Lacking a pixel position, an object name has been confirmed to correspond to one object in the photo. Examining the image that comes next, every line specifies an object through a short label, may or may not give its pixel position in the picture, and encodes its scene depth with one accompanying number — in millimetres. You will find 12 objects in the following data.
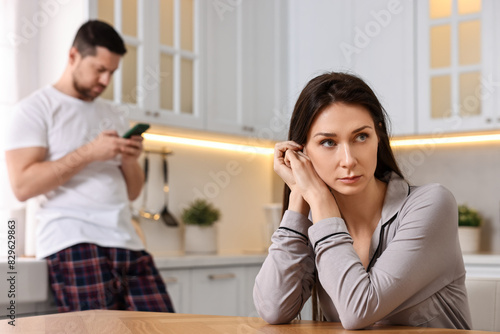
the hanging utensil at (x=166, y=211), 3730
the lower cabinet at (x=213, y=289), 3166
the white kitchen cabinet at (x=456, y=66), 3514
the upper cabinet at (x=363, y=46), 3777
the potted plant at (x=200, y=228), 3699
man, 2271
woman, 1336
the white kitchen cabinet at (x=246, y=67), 3775
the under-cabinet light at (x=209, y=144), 3690
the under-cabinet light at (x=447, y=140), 3713
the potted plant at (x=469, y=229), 3566
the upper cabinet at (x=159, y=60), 3195
